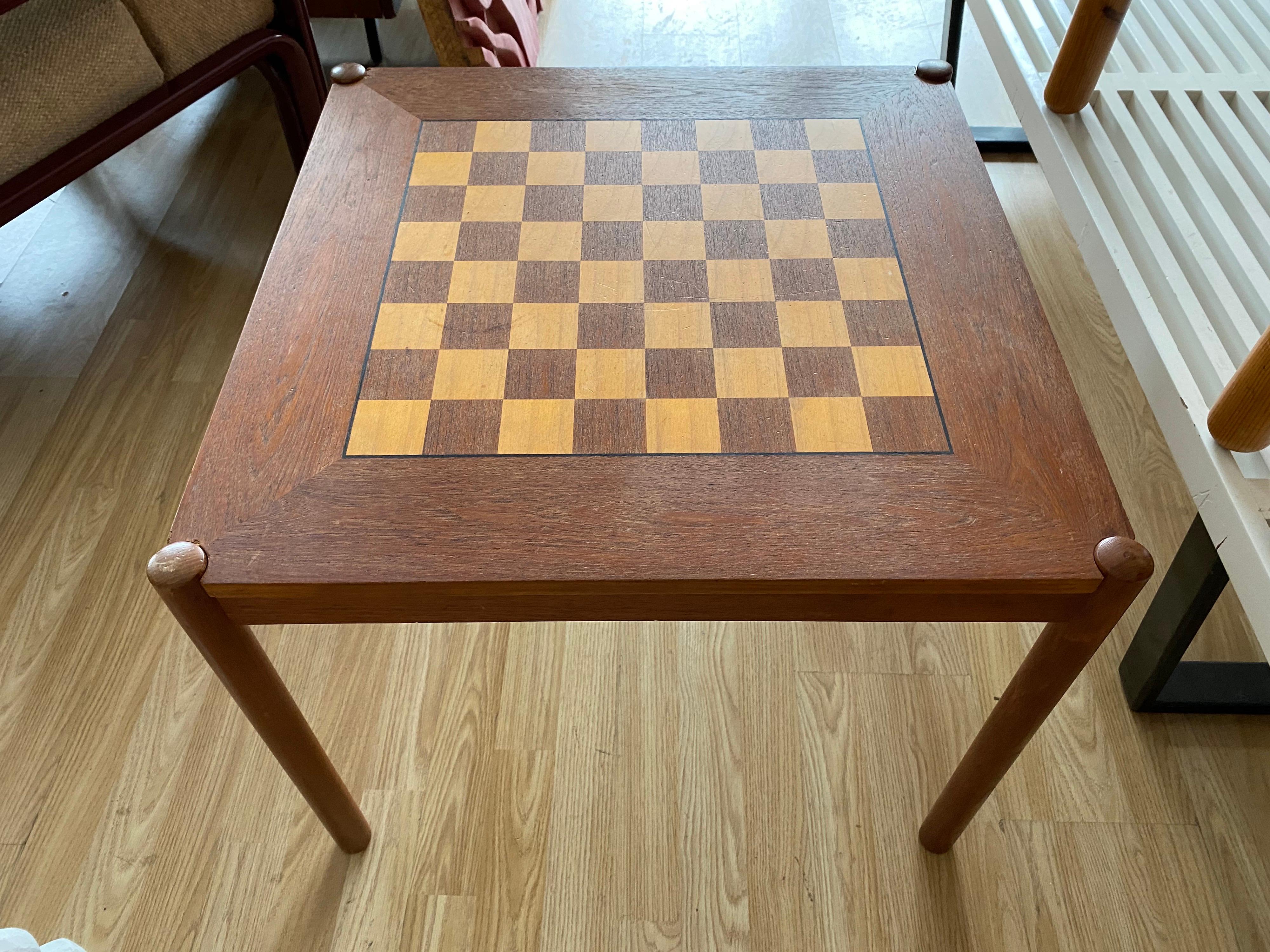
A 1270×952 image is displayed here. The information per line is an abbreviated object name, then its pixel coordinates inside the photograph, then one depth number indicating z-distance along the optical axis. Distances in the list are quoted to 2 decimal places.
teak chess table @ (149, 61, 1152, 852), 0.85
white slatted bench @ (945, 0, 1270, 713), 0.94
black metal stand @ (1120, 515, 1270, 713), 1.18
